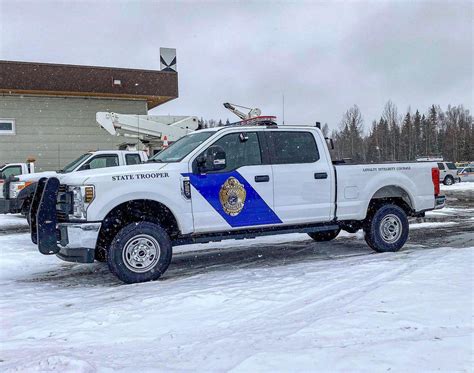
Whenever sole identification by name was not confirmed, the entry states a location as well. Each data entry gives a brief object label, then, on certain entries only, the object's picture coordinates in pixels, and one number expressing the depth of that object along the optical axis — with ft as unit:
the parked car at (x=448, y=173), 106.52
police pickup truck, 20.04
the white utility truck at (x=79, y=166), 34.60
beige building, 72.02
